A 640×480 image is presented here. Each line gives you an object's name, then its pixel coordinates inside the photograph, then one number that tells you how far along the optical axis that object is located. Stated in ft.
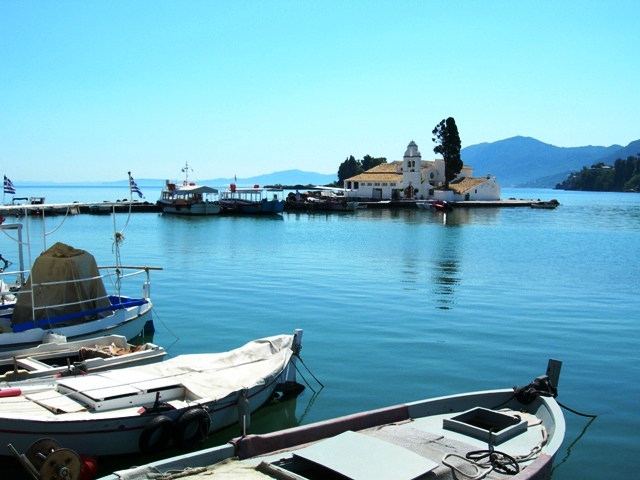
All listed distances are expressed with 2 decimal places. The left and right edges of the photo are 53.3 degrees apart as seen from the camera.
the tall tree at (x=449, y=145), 383.24
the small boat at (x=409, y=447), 28.25
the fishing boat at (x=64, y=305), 55.01
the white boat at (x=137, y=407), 34.58
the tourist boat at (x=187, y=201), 304.28
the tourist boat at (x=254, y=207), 313.32
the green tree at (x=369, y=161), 612.70
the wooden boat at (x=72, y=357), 44.47
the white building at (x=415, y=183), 394.93
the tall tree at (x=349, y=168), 596.70
